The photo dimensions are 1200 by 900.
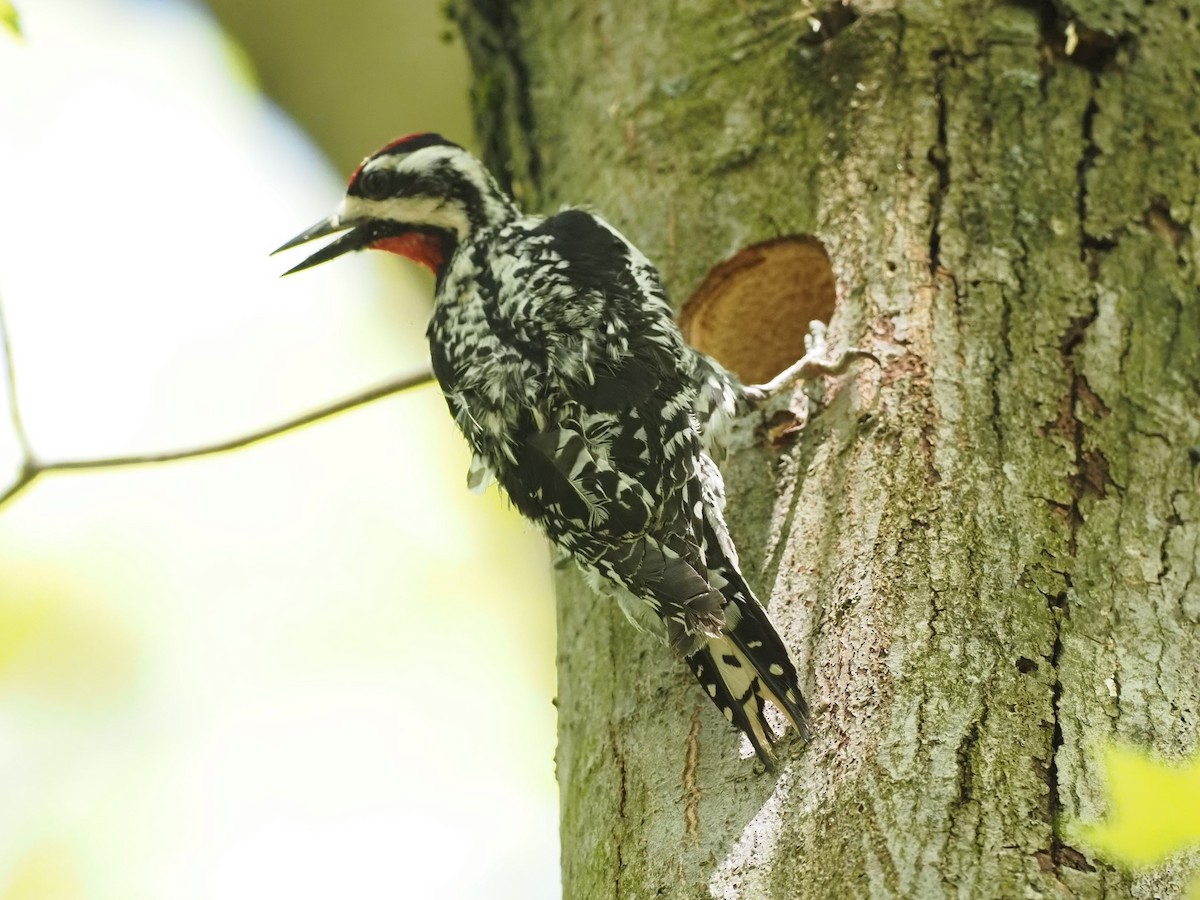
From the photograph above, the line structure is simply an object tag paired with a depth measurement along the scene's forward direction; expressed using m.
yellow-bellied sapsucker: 4.92
